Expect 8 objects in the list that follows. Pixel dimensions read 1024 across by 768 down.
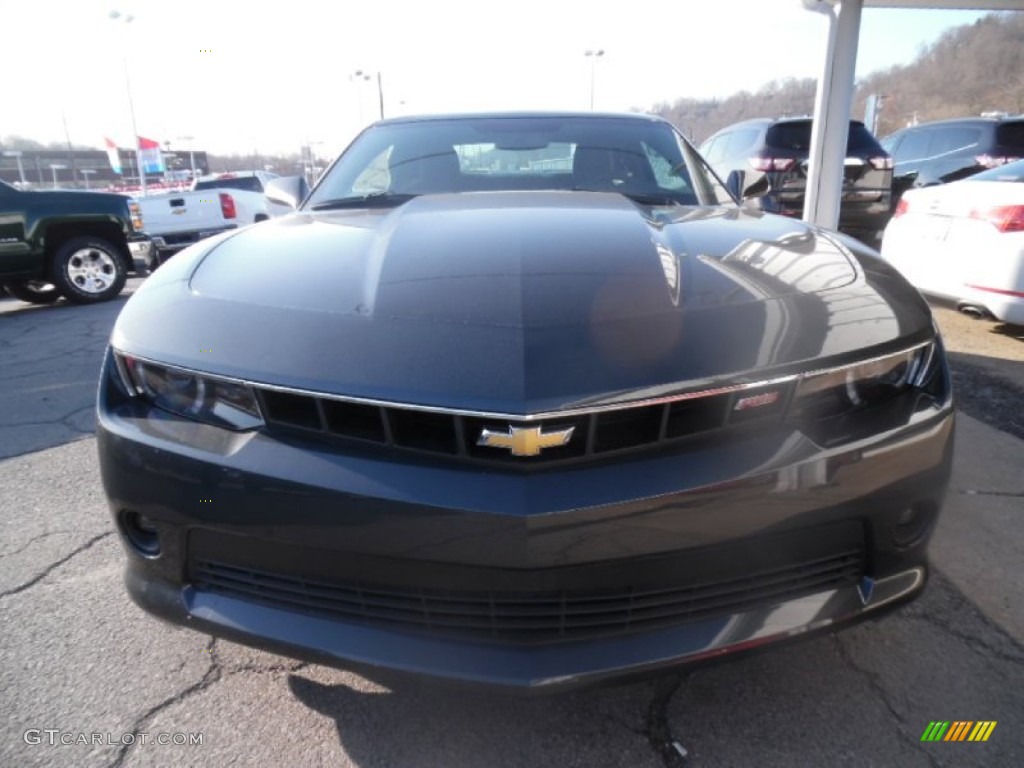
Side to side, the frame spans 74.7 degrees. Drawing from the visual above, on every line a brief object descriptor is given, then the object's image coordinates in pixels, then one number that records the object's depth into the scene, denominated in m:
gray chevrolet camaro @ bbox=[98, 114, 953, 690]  1.23
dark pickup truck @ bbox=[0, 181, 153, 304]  7.07
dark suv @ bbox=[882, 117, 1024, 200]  8.28
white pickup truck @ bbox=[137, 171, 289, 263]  11.02
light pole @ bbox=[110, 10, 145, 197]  28.36
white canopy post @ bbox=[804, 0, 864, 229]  5.75
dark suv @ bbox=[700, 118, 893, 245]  7.41
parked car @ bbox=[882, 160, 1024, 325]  4.00
